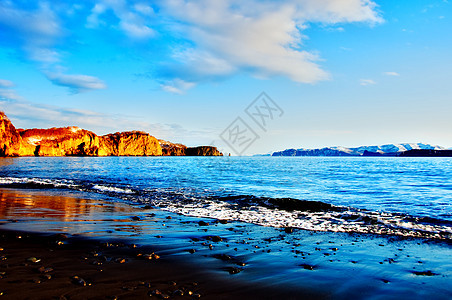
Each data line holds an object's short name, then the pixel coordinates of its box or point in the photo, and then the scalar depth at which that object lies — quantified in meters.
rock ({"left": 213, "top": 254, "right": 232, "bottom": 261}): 6.26
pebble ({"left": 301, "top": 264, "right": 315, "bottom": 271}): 5.81
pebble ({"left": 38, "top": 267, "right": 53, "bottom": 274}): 4.91
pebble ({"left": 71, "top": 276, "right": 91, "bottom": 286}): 4.44
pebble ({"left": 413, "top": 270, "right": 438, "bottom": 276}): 5.67
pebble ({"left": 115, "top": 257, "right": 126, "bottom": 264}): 5.61
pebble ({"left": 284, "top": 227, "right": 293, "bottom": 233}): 9.45
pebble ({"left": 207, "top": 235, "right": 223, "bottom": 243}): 7.92
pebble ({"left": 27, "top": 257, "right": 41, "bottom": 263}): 5.48
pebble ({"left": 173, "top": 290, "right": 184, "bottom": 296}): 4.29
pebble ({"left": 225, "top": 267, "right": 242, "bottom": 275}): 5.38
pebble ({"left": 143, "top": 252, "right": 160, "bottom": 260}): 6.04
